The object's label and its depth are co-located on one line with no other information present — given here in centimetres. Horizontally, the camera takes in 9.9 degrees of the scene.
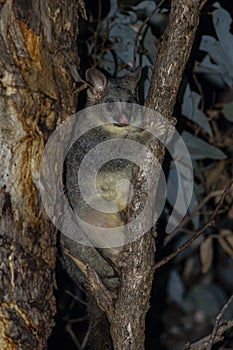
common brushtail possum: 640
